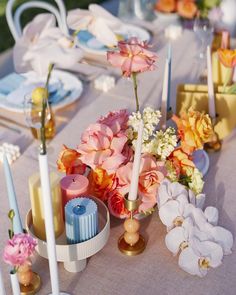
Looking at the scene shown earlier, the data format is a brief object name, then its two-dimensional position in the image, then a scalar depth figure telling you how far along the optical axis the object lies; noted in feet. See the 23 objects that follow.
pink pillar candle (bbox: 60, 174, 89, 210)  3.39
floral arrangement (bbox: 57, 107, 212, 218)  3.48
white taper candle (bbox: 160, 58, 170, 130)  4.42
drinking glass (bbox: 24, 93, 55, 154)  4.67
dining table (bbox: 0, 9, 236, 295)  3.30
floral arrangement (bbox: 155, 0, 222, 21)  7.41
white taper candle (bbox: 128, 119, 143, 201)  2.95
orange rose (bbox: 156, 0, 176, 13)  7.59
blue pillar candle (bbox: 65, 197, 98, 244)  3.15
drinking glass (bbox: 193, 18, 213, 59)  6.25
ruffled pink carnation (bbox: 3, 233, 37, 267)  2.67
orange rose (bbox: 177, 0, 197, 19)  7.39
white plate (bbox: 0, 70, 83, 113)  5.27
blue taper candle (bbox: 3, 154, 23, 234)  2.76
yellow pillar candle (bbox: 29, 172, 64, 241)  3.11
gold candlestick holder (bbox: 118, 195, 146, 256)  3.44
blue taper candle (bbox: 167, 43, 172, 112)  4.37
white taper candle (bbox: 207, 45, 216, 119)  4.58
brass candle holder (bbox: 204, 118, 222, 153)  4.73
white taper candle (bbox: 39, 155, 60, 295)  2.49
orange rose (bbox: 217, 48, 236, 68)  4.92
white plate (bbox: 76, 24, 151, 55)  6.50
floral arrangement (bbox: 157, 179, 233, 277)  3.28
